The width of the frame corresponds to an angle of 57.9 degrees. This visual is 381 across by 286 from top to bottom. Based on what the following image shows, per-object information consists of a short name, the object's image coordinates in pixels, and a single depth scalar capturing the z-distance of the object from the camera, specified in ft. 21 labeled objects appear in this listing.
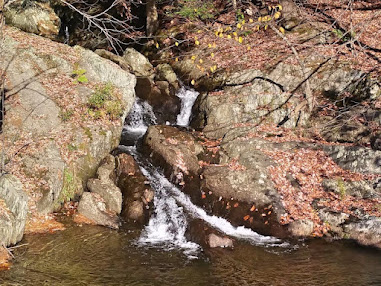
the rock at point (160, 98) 55.26
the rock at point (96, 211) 33.78
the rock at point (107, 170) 38.01
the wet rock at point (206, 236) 31.50
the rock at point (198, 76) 58.13
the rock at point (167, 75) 60.49
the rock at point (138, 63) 60.44
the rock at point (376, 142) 41.65
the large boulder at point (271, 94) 50.77
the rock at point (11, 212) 26.94
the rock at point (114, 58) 57.47
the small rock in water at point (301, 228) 34.42
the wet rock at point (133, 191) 35.60
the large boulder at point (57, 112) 35.42
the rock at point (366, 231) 32.68
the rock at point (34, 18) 54.29
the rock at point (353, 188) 37.91
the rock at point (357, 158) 39.91
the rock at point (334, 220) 34.63
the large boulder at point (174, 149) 41.78
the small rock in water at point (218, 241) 31.44
